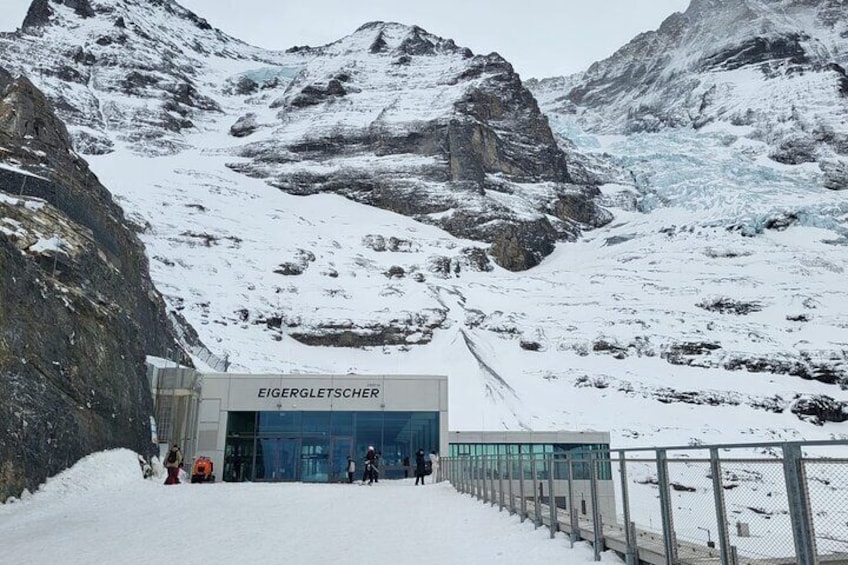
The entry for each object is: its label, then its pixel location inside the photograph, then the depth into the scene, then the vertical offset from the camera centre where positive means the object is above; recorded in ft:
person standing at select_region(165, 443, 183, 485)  73.15 +0.17
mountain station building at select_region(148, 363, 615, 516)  110.01 +7.75
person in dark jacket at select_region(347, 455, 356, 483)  94.43 -0.15
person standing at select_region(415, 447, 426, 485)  94.38 +0.35
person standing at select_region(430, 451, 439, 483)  102.22 +0.54
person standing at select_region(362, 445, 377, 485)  90.94 +0.76
